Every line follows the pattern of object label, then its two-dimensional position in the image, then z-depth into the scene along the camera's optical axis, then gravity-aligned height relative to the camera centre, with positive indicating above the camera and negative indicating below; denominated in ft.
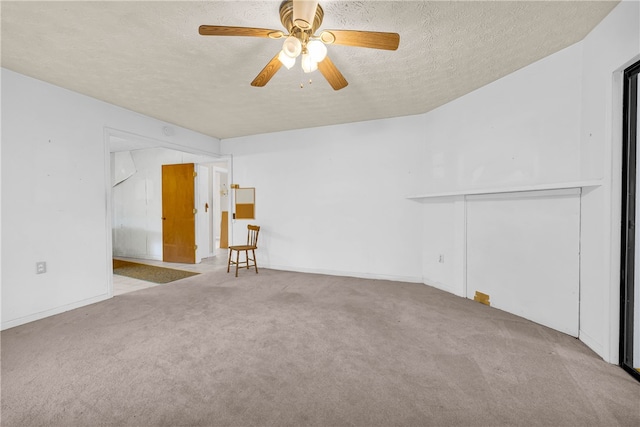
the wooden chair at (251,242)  14.23 -1.99
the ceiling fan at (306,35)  5.10 +3.59
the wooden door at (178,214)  17.48 -0.25
